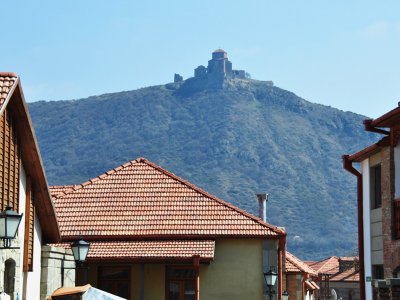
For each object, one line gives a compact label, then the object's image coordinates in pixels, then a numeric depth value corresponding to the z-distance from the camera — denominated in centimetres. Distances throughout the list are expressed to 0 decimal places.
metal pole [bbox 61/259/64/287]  2162
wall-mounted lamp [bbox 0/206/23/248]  1405
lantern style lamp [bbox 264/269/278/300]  2545
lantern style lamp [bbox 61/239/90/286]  2012
